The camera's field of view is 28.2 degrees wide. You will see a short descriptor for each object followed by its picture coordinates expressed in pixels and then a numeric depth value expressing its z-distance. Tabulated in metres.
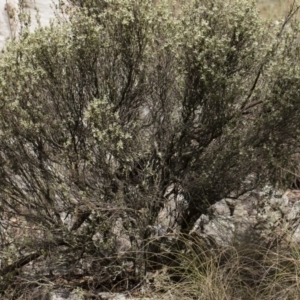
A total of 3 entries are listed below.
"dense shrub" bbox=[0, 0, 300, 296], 3.95
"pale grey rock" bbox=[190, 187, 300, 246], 4.49
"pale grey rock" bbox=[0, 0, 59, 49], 7.58
